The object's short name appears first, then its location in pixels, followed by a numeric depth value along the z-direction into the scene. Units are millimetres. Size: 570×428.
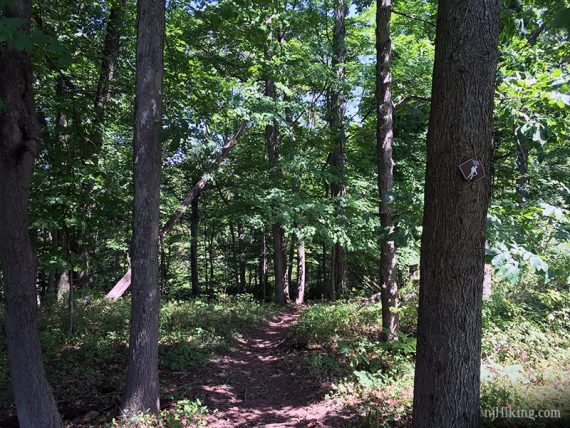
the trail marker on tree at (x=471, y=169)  2670
